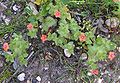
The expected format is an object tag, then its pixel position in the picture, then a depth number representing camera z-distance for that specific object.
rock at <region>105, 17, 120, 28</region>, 1.62
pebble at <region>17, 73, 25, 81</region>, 1.53
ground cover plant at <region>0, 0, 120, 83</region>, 1.52
